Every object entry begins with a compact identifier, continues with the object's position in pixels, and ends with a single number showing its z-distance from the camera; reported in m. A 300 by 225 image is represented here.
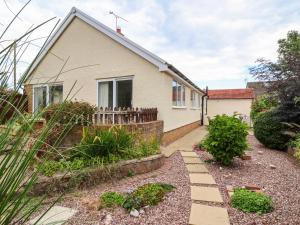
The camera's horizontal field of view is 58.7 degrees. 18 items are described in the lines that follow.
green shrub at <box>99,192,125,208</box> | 4.36
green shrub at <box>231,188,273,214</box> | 4.26
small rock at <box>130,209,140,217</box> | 4.04
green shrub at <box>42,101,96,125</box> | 6.61
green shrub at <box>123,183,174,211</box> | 4.23
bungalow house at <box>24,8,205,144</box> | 10.82
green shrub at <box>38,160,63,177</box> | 5.04
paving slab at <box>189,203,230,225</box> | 3.80
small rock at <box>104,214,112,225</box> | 3.83
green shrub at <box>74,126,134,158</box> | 5.91
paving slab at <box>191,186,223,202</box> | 4.70
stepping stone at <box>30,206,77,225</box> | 3.90
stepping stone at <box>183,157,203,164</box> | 7.49
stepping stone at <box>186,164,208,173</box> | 6.55
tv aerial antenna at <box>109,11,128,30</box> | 12.85
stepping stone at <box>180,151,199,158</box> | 8.49
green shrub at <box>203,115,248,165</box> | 6.82
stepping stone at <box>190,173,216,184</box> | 5.69
